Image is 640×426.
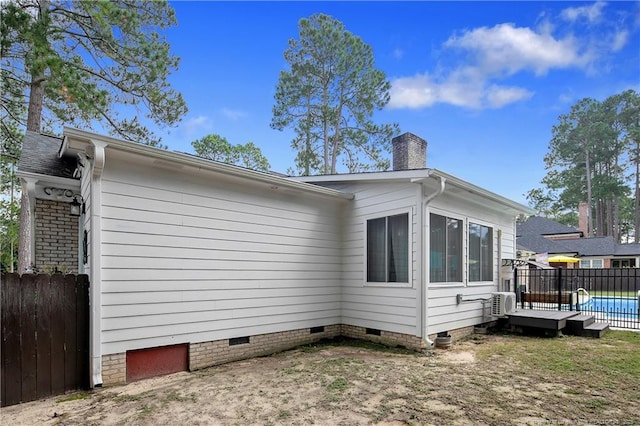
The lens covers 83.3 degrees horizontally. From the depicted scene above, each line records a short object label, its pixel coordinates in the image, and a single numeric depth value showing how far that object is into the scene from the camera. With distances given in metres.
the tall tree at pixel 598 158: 31.69
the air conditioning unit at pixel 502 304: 7.86
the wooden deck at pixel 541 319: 7.21
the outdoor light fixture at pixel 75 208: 5.74
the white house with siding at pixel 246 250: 4.51
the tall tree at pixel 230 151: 25.34
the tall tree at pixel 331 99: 19.41
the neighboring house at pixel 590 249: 21.69
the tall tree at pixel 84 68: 9.25
